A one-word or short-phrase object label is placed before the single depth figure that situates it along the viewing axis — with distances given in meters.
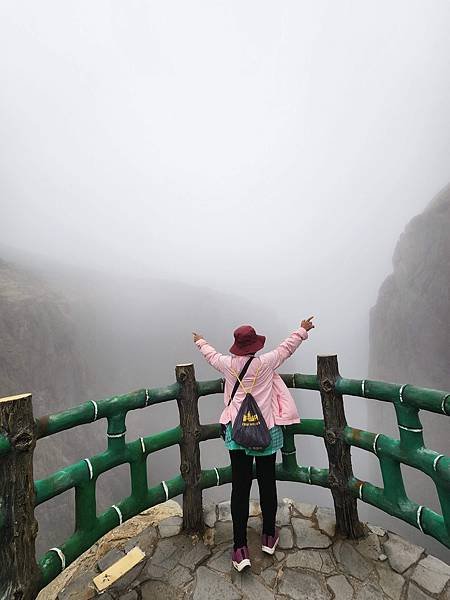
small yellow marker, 2.58
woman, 2.55
